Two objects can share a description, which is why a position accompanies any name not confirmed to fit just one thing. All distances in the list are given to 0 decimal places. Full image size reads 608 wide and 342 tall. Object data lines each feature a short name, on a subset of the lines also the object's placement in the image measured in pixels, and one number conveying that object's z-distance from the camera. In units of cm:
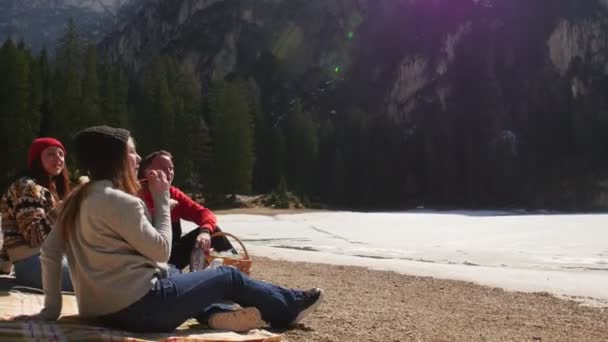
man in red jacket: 425
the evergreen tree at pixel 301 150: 4628
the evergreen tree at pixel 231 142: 3572
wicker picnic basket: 439
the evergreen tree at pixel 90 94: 3017
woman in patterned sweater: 385
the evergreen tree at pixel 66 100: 2991
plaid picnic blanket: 278
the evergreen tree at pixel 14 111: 2792
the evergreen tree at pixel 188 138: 3525
